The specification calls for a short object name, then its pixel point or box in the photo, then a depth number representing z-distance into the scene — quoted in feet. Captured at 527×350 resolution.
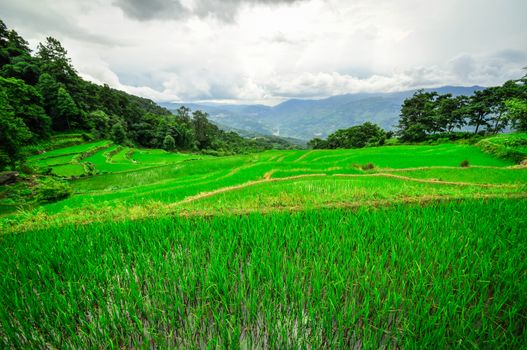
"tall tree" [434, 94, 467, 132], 151.74
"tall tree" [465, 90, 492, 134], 139.23
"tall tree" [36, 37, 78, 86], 132.05
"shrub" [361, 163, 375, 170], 48.31
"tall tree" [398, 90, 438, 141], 149.48
